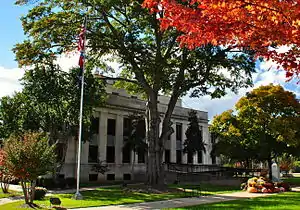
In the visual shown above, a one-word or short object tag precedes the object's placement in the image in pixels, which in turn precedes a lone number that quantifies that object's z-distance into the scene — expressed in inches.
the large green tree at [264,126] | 1155.9
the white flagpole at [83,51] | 835.0
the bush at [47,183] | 1048.4
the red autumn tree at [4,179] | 652.7
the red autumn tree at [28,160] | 618.2
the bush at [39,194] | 745.6
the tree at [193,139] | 1622.8
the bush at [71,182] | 1118.0
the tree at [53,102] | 1054.4
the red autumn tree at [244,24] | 260.4
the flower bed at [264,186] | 931.1
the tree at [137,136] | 1390.3
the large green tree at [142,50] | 927.7
